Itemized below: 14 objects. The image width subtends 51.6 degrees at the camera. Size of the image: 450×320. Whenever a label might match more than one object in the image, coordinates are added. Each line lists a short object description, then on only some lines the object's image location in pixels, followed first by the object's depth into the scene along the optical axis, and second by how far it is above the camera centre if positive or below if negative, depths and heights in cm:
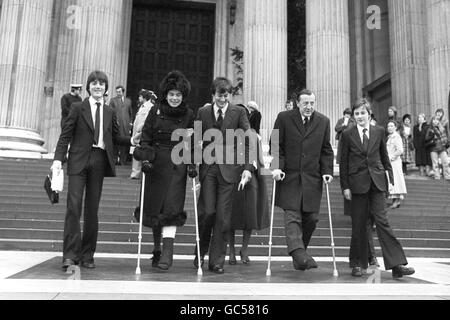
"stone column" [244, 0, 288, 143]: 1467 +525
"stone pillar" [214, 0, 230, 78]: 2055 +803
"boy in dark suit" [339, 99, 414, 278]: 548 +49
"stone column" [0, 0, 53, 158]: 1350 +415
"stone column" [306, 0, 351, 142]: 1516 +552
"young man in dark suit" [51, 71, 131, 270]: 534 +68
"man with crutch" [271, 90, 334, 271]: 543 +72
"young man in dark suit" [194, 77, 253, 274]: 545 +58
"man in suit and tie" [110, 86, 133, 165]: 1288 +304
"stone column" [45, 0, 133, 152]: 1452 +569
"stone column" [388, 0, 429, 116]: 1902 +698
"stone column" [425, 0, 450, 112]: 1619 +610
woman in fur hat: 541 +70
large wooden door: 2052 +777
